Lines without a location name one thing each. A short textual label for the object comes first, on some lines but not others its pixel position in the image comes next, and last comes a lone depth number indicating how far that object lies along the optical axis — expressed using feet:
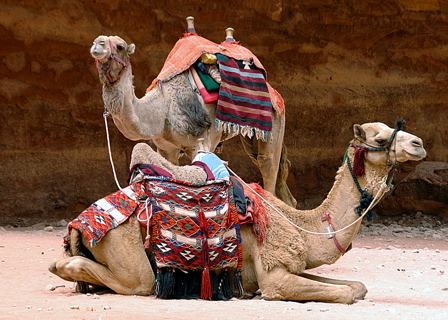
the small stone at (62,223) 69.82
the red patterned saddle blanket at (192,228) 32.53
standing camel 46.03
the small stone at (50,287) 35.46
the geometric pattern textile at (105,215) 32.19
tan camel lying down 32.65
